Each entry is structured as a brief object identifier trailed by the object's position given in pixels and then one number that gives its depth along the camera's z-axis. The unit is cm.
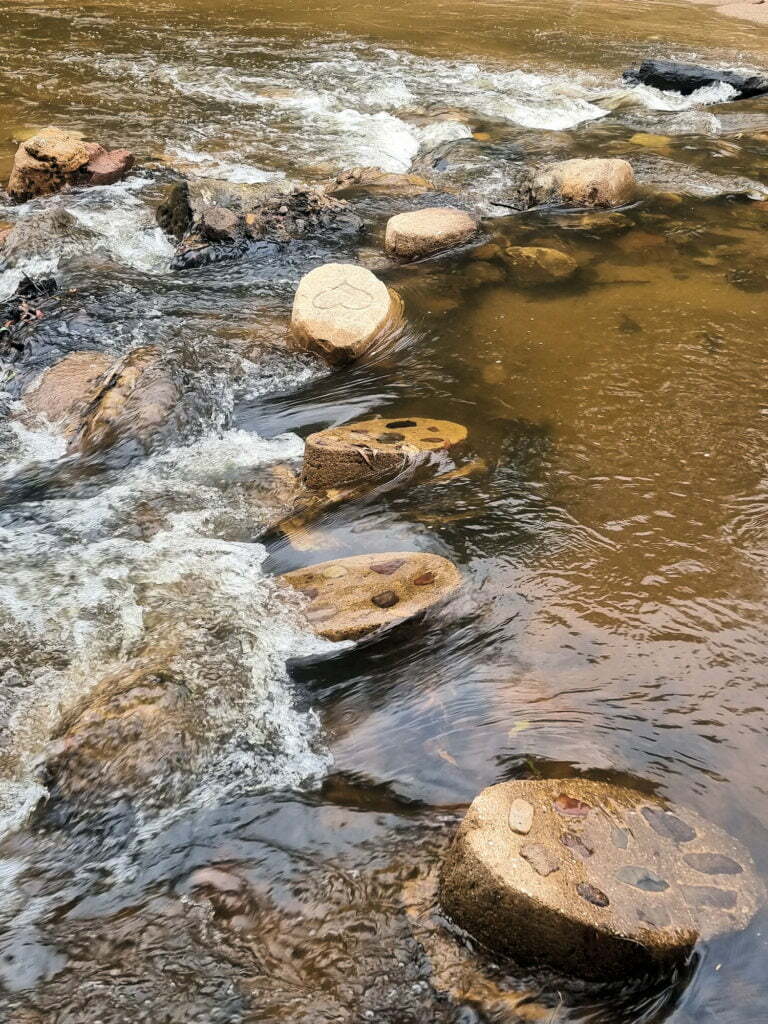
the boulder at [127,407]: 491
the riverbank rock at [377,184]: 849
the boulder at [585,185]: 789
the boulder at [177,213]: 734
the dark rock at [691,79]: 1193
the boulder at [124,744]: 296
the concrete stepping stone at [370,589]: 360
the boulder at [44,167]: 818
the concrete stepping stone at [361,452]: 450
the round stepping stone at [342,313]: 570
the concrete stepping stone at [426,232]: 701
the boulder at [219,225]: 720
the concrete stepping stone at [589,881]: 226
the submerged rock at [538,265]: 666
